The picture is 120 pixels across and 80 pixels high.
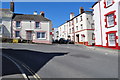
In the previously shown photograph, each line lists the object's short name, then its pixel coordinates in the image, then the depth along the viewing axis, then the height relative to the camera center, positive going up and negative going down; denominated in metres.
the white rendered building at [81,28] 23.97 +3.64
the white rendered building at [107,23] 11.53 +2.57
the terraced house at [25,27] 21.23 +3.25
